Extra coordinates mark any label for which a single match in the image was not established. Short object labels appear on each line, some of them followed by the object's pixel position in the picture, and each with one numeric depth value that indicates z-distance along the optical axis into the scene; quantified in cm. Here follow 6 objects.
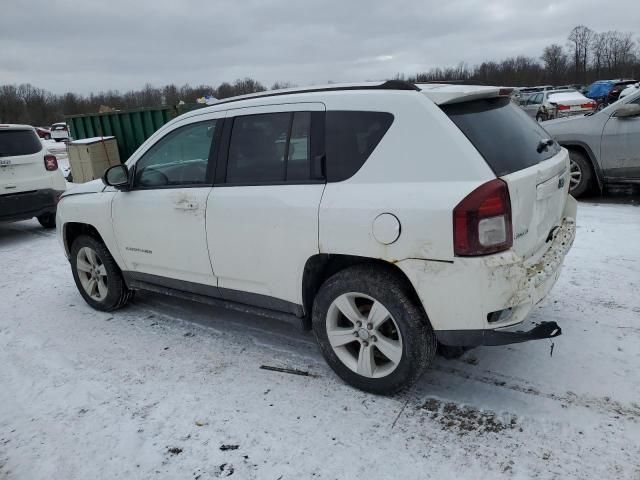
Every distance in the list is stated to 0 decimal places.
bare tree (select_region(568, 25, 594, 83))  8262
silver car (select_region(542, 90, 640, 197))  720
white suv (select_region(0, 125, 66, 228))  769
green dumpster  1252
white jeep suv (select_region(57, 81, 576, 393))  268
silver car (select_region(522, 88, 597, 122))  2195
